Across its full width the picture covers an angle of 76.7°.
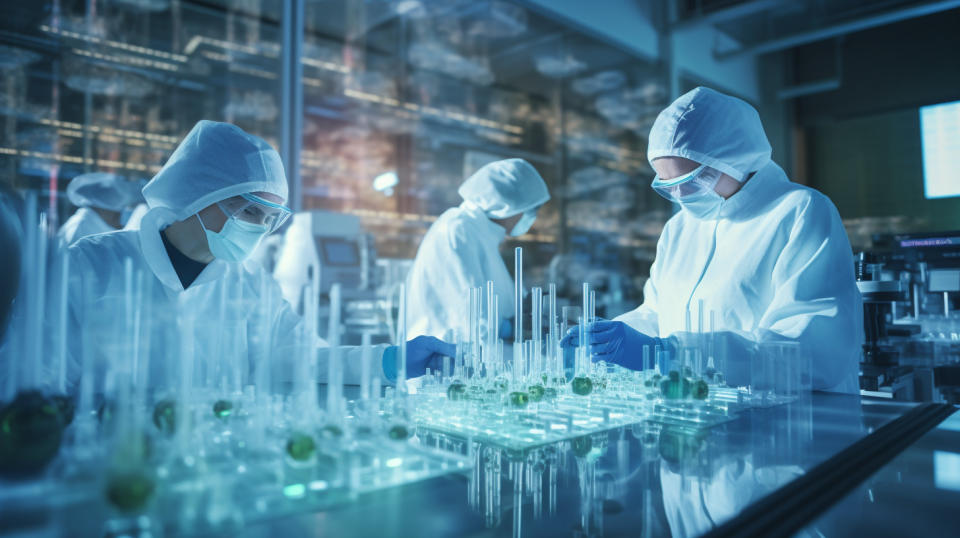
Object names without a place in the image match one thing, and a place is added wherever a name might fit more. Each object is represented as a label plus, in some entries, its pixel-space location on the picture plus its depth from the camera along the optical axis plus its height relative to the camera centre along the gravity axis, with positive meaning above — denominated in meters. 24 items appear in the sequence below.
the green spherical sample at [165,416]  0.79 -0.16
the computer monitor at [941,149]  5.71 +1.43
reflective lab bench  0.63 -0.23
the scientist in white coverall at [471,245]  2.82 +0.26
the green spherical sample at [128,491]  0.58 -0.18
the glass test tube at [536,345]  1.33 -0.10
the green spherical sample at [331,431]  0.80 -0.17
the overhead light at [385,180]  5.23 +1.04
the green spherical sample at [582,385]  1.26 -0.18
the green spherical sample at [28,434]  0.72 -0.16
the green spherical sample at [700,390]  1.16 -0.18
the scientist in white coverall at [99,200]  3.82 +0.67
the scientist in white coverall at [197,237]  1.54 +0.18
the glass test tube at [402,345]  1.04 -0.08
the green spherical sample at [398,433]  0.85 -0.19
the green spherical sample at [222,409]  0.92 -0.16
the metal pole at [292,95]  4.04 +1.39
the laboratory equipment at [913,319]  2.57 -0.12
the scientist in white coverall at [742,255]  1.52 +0.12
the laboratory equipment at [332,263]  4.12 +0.26
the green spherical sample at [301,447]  0.75 -0.18
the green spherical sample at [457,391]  1.17 -0.18
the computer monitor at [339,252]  4.14 +0.34
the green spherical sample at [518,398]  1.11 -0.18
